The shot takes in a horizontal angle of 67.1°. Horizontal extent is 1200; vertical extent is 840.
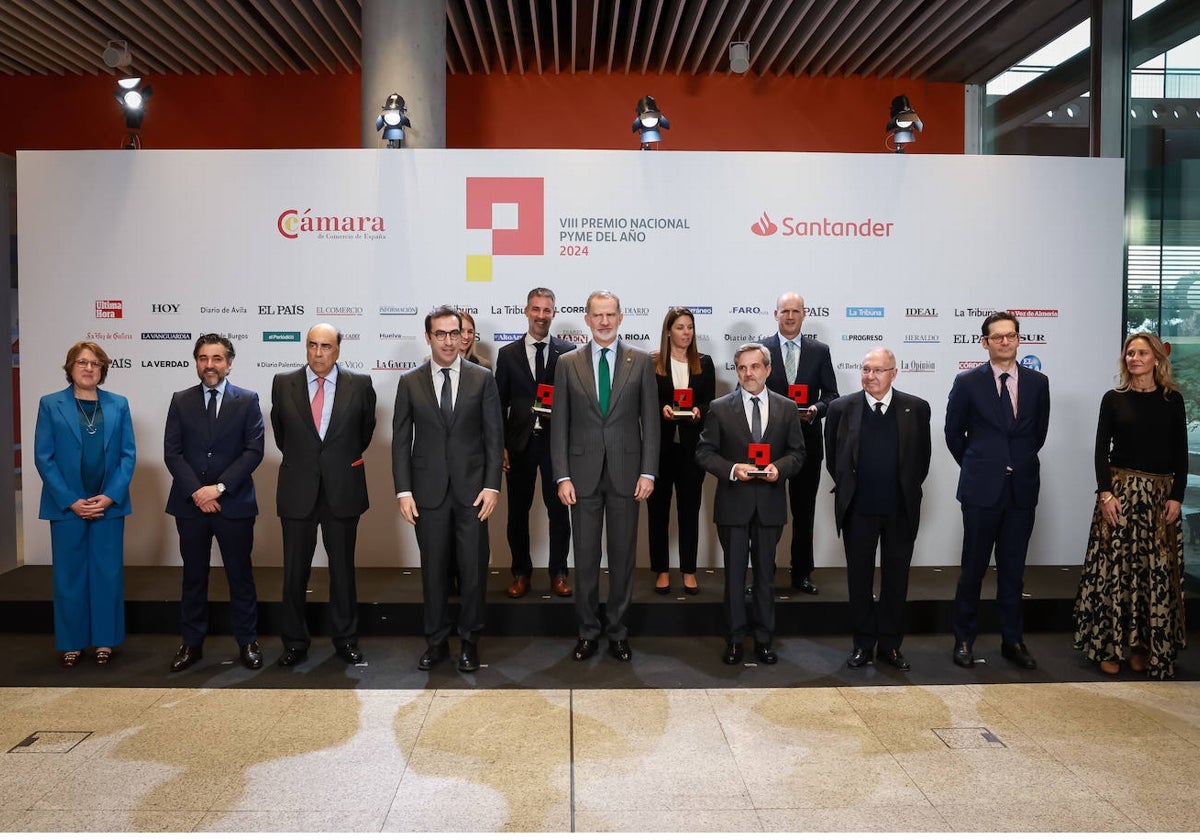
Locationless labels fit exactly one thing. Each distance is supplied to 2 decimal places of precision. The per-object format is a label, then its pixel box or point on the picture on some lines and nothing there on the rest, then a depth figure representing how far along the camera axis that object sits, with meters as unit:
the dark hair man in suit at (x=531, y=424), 4.86
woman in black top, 4.05
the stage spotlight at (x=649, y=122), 5.61
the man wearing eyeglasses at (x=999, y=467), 4.16
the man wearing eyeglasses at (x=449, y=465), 4.11
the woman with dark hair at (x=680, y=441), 4.79
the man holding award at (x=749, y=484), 4.16
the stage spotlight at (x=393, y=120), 5.50
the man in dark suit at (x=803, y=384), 4.99
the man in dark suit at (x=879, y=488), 4.06
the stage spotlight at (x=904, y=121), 5.76
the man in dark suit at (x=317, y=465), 4.16
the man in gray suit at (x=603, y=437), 4.21
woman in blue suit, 4.21
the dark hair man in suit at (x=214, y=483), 4.16
